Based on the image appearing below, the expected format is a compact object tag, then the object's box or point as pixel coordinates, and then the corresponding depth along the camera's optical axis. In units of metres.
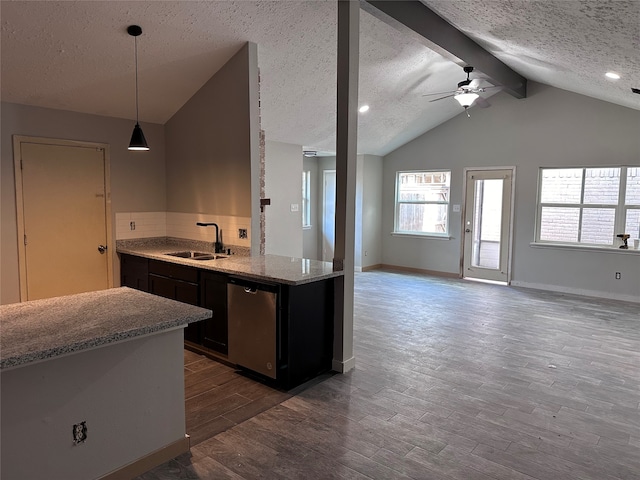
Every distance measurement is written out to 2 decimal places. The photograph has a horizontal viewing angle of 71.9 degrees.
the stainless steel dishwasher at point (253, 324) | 3.29
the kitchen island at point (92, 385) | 1.83
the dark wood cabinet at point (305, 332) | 3.26
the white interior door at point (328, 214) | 9.13
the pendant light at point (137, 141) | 3.76
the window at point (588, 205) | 6.25
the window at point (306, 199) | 9.09
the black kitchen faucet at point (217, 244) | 4.48
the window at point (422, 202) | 8.12
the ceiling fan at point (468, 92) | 5.18
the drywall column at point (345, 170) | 3.47
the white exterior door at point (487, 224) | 7.33
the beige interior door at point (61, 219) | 4.32
